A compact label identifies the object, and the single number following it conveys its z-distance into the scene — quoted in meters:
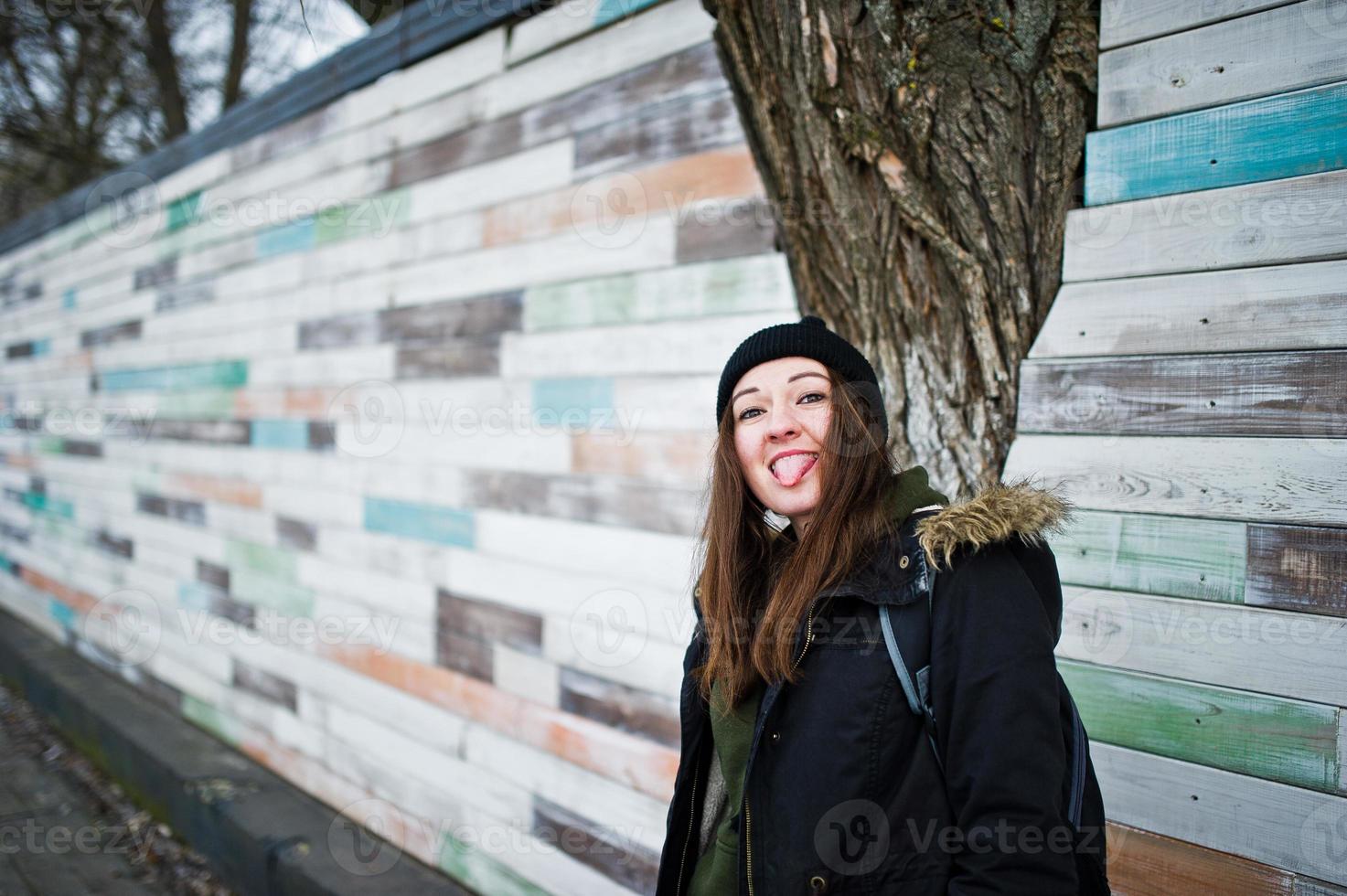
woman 1.13
